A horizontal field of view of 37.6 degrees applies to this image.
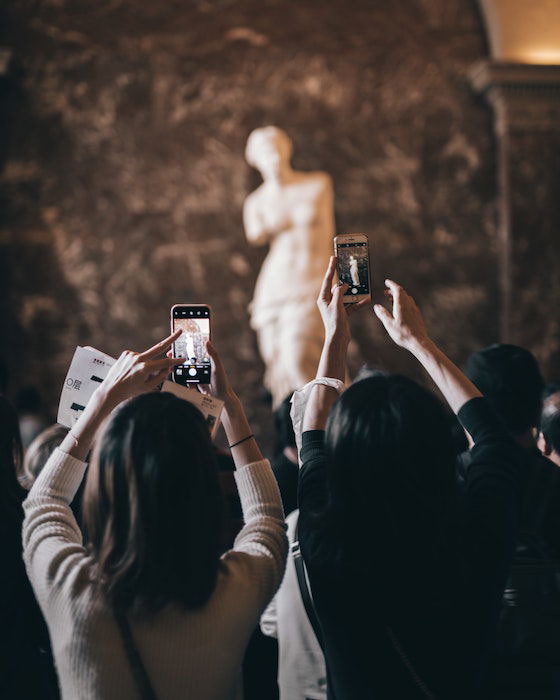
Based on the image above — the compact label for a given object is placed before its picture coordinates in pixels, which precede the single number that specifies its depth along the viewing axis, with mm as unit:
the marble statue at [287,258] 6223
